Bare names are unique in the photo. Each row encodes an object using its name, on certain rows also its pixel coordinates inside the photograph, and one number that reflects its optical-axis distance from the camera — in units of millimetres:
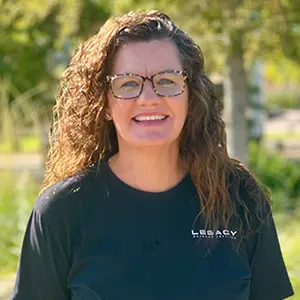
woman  2053
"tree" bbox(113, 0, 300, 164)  5414
